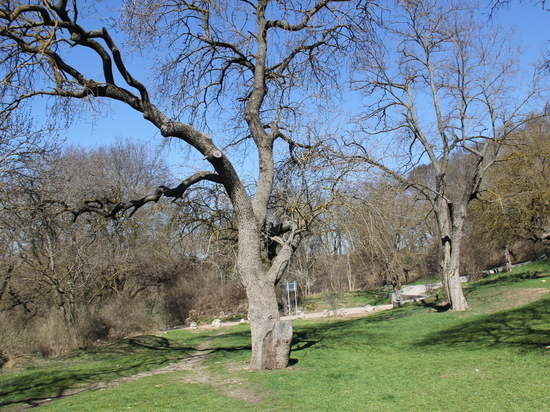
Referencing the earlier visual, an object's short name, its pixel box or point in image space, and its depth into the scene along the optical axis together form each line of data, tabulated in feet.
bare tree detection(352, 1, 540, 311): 52.01
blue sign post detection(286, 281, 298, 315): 73.26
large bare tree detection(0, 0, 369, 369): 25.00
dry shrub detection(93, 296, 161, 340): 58.43
